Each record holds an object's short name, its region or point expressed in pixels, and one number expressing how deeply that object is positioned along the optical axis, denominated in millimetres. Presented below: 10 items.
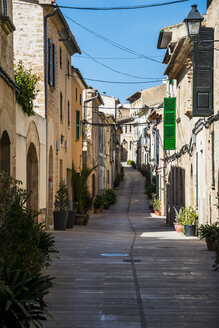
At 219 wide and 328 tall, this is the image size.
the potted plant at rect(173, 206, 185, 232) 20650
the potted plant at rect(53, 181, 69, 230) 20938
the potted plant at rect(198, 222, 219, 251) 13516
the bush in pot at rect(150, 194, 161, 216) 35372
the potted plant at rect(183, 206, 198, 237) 19281
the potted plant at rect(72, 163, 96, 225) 26734
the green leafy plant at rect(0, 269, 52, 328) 5172
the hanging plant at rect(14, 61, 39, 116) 15500
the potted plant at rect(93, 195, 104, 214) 36625
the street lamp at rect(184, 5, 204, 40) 13757
